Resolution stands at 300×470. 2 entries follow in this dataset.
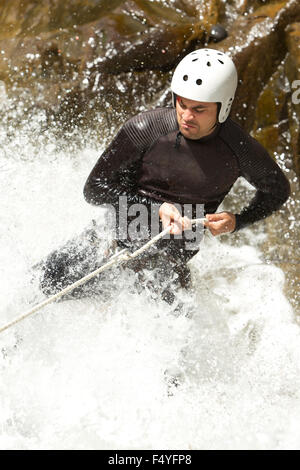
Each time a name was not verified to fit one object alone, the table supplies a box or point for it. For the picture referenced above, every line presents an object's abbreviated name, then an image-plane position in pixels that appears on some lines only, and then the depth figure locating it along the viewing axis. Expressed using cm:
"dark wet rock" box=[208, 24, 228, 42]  981
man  546
